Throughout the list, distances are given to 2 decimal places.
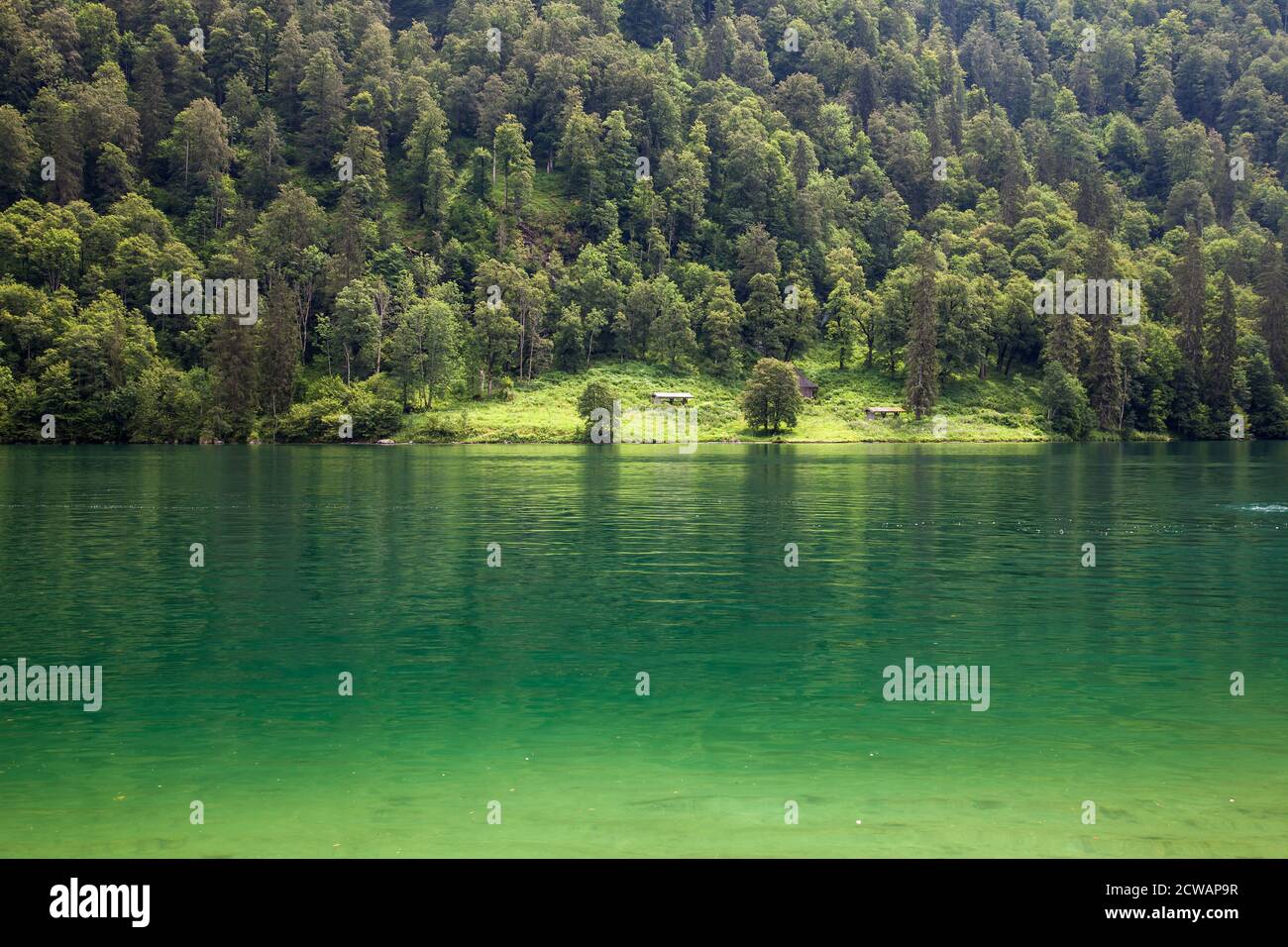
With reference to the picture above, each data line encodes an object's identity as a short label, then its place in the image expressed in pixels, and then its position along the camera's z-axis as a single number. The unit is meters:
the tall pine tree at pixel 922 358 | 192.75
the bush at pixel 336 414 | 174.00
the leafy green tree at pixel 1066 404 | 187.12
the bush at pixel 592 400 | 177.25
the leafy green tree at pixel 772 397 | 178.00
